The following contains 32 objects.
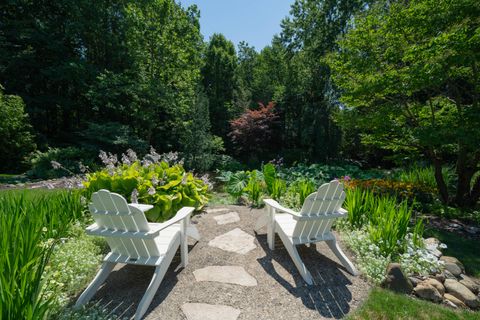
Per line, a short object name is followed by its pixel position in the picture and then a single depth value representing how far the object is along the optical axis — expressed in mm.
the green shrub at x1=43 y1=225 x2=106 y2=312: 1964
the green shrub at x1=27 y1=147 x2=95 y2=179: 8695
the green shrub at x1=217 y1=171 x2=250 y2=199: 4996
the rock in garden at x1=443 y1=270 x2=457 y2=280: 2493
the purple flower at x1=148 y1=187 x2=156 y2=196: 3159
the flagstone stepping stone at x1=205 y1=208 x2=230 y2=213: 4285
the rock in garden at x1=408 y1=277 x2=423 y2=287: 2358
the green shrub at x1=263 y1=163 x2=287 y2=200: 4586
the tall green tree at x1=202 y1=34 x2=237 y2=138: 12969
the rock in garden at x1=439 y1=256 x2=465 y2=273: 2662
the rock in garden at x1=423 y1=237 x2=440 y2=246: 2929
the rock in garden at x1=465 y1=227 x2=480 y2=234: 3877
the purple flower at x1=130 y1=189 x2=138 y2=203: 2790
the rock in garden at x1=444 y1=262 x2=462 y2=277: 2553
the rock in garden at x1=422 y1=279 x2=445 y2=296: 2307
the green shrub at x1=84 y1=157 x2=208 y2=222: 3342
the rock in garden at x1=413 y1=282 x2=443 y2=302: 2225
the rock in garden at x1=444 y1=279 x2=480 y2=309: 2205
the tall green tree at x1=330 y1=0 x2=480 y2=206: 3625
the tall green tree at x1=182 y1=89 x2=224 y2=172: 9297
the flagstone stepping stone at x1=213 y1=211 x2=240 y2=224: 3803
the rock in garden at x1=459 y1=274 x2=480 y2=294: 2406
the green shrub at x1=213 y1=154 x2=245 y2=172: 10344
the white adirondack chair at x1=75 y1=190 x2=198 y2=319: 1975
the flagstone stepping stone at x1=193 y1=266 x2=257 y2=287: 2318
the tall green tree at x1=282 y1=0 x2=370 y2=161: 10781
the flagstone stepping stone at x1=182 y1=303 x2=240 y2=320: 1859
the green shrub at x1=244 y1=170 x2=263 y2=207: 4547
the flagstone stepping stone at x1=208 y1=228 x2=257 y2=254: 2961
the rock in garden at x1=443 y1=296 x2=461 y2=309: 2168
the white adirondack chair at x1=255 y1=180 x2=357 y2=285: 2422
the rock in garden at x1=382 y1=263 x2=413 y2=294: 2287
